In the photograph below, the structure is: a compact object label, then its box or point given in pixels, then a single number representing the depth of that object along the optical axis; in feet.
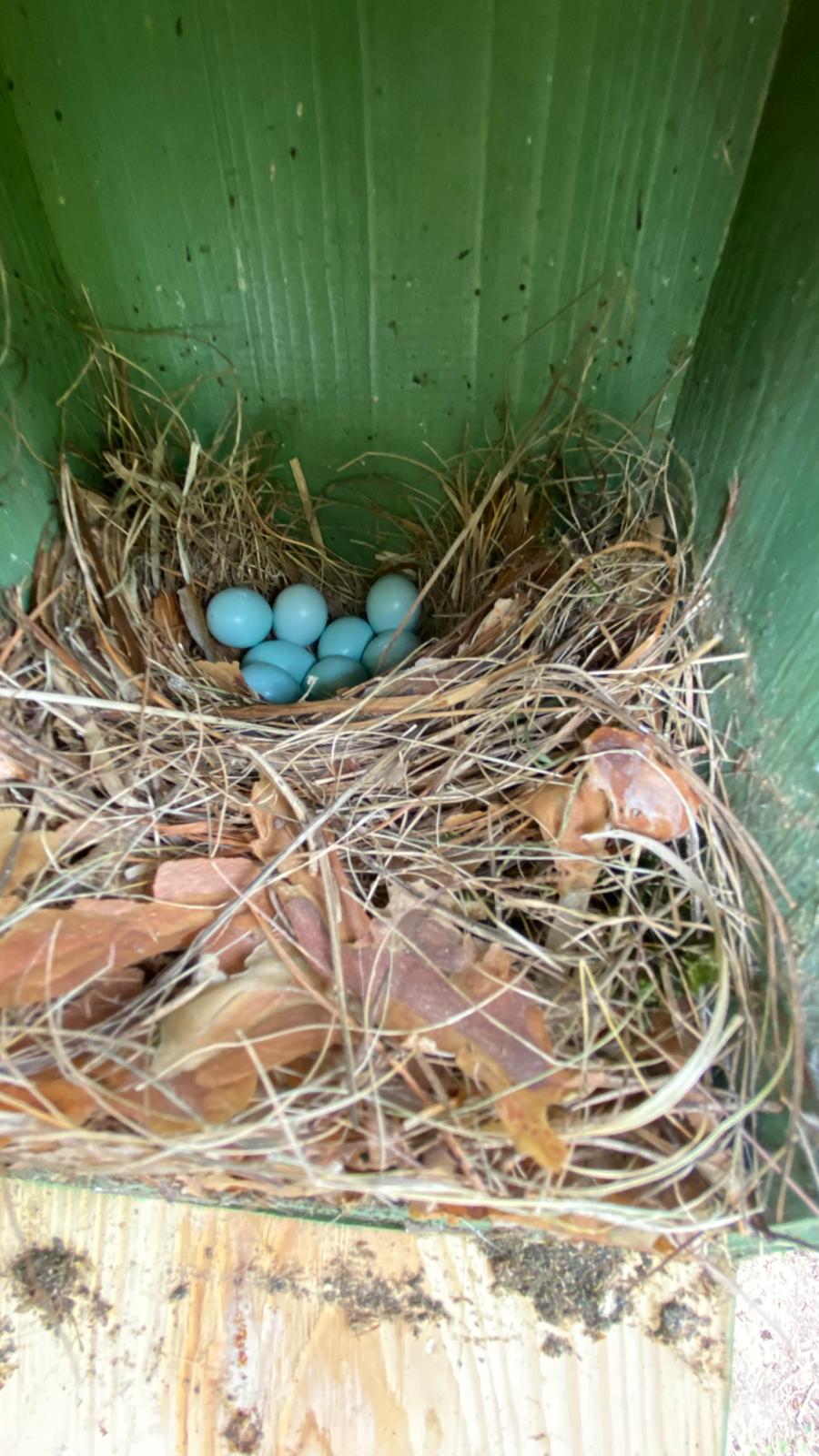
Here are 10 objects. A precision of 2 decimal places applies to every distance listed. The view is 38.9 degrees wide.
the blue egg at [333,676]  1.01
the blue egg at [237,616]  1.02
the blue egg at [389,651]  1.01
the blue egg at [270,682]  1.00
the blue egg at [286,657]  1.03
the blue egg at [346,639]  1.05
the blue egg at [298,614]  1.06
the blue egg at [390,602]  1.04
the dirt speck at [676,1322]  0.83
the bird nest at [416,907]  0.72
